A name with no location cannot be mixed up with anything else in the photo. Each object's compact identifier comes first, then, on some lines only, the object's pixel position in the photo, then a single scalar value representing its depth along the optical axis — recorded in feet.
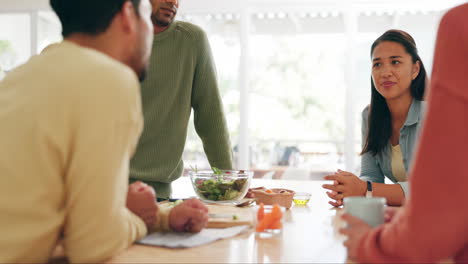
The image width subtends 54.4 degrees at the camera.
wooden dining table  3.29
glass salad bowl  5.58
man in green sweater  6.35
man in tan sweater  2.72
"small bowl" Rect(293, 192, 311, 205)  5.94
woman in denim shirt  7.36
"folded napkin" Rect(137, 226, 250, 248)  3.63
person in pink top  2.45
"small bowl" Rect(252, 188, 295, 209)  5.55
